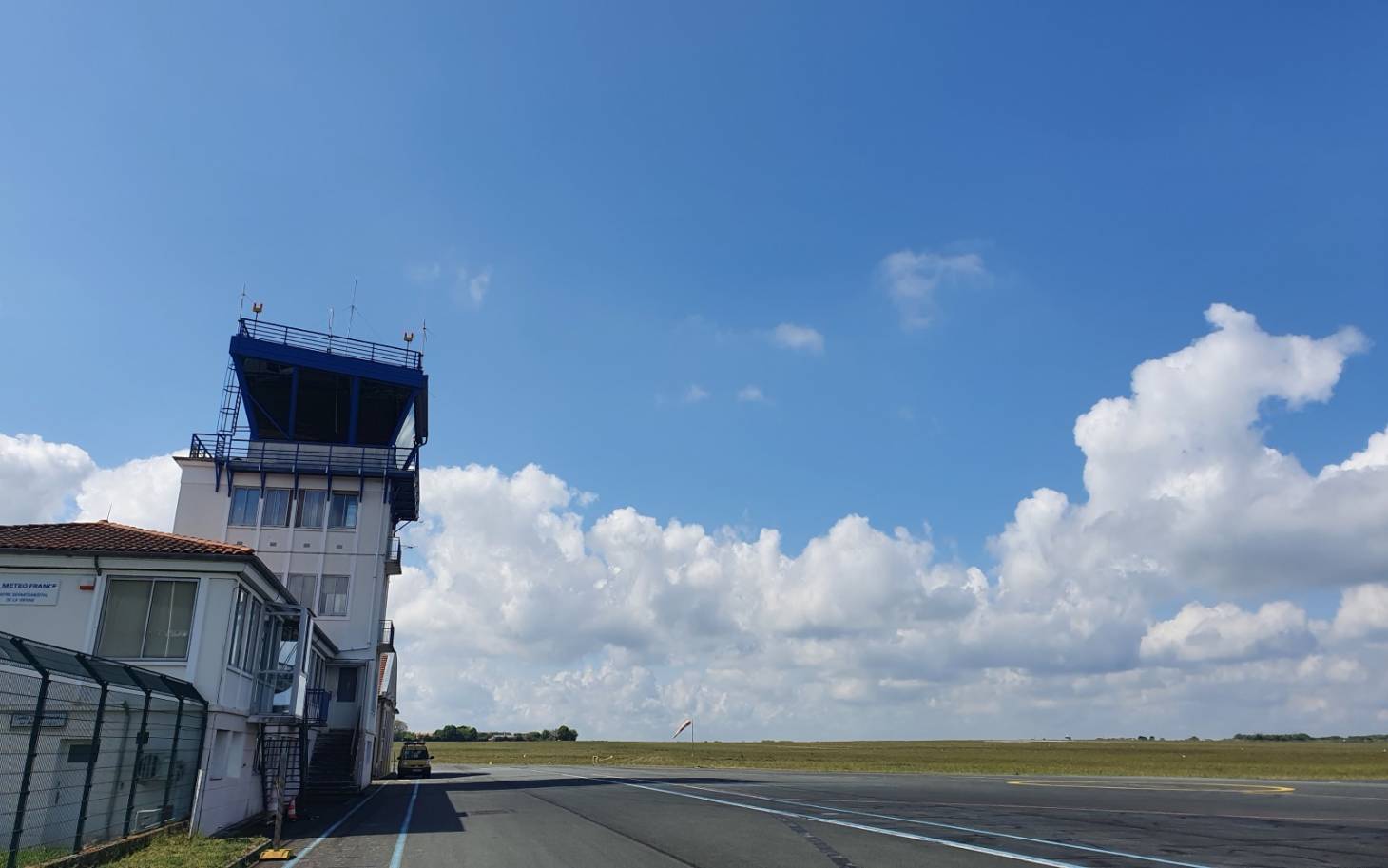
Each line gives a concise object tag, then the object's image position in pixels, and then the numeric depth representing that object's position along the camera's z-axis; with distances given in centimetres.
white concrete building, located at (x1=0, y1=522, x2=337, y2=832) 1988
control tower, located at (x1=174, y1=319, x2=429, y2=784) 4256
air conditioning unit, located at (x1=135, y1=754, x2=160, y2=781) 1648
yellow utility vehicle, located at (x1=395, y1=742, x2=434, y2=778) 5325
